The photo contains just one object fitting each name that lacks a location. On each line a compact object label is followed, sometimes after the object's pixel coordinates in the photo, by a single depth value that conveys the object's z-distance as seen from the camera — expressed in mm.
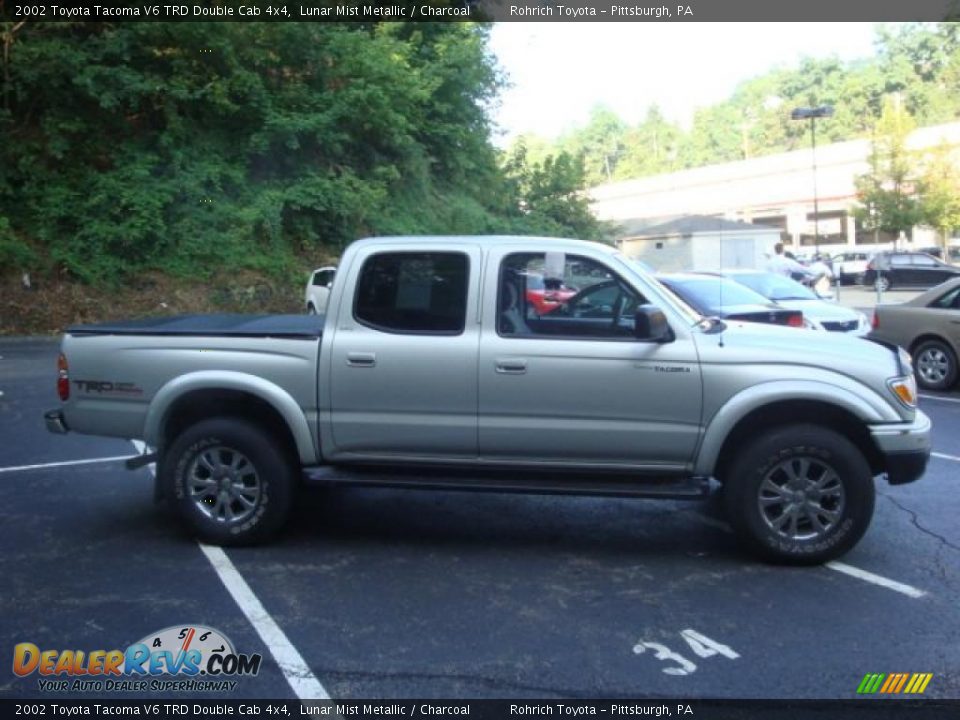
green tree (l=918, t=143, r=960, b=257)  39250
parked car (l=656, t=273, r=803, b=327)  10234
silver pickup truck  5344
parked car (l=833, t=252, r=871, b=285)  40475
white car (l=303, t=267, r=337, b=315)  19078
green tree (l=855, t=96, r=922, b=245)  39594
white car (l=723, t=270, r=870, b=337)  12312
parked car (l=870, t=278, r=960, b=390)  11672
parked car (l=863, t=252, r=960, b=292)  34562
